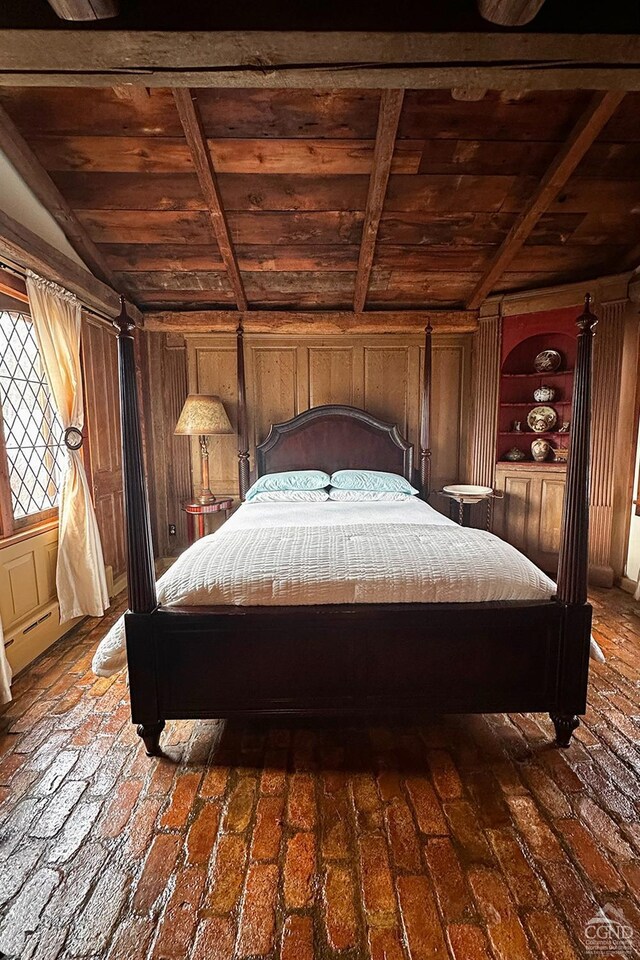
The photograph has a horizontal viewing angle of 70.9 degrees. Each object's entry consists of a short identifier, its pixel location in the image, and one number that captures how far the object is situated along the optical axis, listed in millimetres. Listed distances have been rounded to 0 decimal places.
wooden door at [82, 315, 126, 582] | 3436
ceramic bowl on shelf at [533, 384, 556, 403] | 4133
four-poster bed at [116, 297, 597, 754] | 1812
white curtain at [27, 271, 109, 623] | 2863
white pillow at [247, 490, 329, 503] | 3658
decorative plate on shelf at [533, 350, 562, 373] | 4148
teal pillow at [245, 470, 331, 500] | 3877
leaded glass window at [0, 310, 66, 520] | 2672
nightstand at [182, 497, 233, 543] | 3974
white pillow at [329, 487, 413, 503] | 3654
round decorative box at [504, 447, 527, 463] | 4258
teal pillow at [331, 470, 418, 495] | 3855
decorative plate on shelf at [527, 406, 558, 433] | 4137
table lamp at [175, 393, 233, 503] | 3854
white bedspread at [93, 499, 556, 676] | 1832
